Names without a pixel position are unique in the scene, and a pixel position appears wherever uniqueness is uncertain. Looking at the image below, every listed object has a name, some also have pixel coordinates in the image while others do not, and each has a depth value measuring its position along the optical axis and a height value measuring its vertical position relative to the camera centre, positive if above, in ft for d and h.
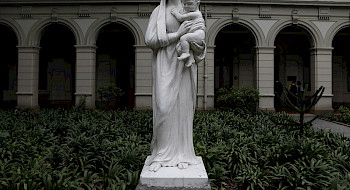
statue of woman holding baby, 10.41 +0.28
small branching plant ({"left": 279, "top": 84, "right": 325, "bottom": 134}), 19.11 -0.55
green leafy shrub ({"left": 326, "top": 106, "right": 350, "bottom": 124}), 40.44 -3.09
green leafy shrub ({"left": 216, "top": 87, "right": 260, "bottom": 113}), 43.60 -0.30
